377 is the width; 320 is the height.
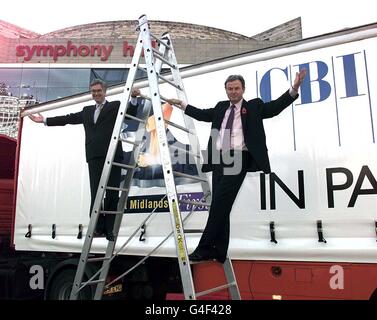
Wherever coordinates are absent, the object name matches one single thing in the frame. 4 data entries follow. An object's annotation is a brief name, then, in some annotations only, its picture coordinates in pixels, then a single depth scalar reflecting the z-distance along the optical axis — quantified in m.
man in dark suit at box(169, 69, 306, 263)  3.21
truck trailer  3.26
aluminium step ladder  2.71
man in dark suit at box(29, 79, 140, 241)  3.96
